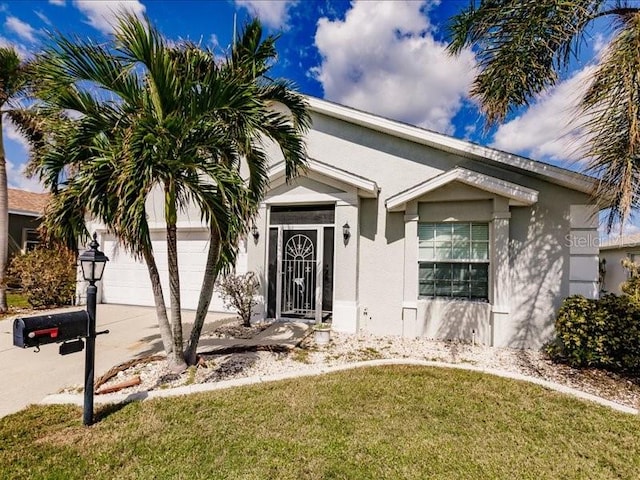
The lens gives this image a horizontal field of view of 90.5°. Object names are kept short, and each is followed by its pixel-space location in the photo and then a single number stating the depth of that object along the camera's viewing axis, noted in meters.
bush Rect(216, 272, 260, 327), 8.91
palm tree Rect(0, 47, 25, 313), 10.34
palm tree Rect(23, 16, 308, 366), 4.37
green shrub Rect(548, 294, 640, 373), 5.82
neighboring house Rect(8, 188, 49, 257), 17.36
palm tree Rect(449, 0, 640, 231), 4.92
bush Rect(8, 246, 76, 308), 11.48
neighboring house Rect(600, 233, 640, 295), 14.12
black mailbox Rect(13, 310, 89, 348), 3.50
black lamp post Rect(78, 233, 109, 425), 4.05
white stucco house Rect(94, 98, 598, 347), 7.65
